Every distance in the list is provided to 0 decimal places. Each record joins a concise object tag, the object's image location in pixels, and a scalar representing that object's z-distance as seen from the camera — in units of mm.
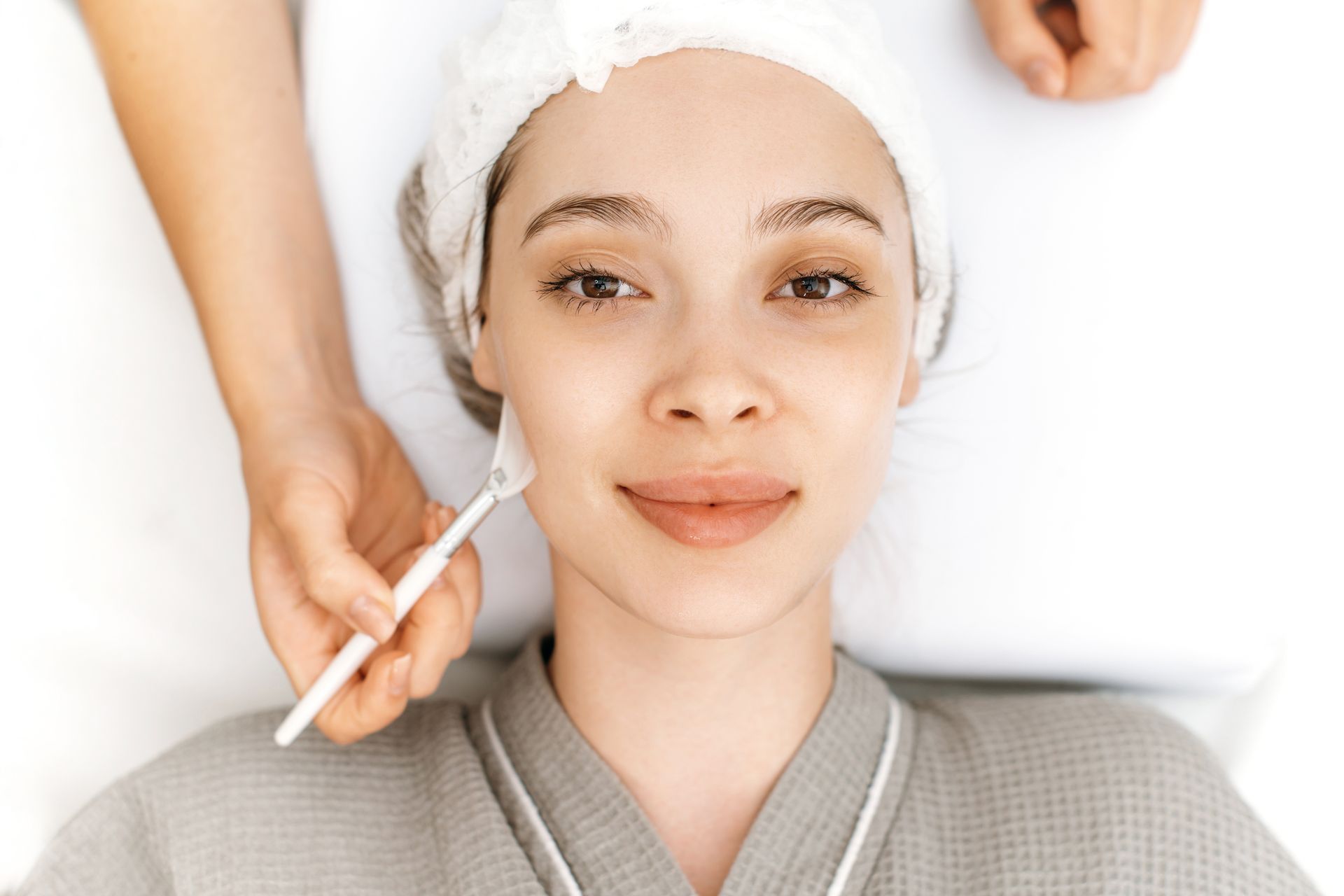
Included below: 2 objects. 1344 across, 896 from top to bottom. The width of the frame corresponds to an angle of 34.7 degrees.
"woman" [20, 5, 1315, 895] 618
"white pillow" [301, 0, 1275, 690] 739
